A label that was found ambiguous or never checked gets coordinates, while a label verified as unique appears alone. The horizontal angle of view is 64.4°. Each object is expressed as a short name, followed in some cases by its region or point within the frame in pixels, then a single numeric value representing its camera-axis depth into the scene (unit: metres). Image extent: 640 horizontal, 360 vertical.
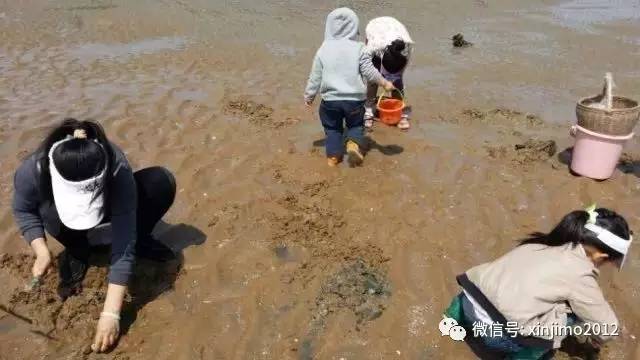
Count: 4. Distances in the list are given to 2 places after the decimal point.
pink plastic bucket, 4.20
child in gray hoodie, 4.35
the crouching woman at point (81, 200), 2.42
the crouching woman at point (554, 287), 2.41
